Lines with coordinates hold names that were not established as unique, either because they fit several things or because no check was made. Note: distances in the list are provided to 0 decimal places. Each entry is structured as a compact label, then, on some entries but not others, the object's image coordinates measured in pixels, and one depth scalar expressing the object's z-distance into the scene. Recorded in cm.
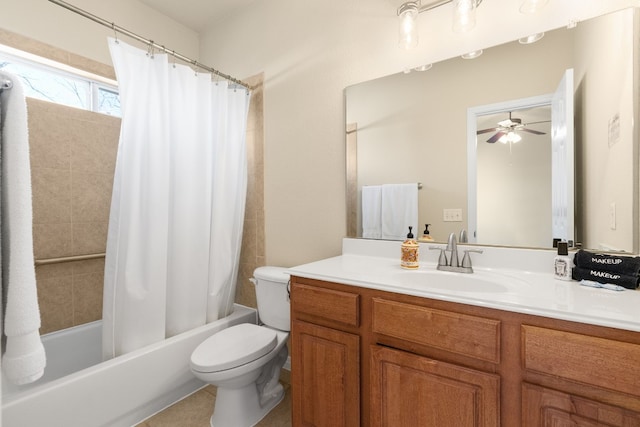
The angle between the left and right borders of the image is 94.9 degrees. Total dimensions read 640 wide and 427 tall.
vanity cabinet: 76
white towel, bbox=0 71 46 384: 68
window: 178
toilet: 144
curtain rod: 137
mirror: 112
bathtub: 125
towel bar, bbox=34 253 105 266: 176
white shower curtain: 161
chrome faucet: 133
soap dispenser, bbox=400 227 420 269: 139
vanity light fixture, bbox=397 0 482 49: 135
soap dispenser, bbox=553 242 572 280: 111
